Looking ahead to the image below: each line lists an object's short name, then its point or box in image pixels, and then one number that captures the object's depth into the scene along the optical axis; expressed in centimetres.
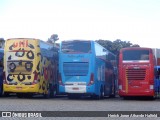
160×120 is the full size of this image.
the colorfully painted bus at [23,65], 2438
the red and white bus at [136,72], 2500
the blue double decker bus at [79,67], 2441
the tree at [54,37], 8562
